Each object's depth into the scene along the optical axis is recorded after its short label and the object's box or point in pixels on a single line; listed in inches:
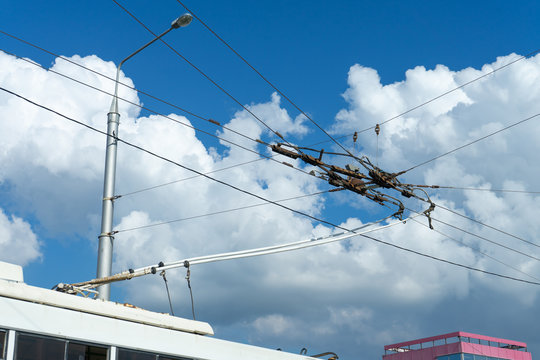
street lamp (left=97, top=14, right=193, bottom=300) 668.7
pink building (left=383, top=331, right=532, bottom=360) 2403.8
